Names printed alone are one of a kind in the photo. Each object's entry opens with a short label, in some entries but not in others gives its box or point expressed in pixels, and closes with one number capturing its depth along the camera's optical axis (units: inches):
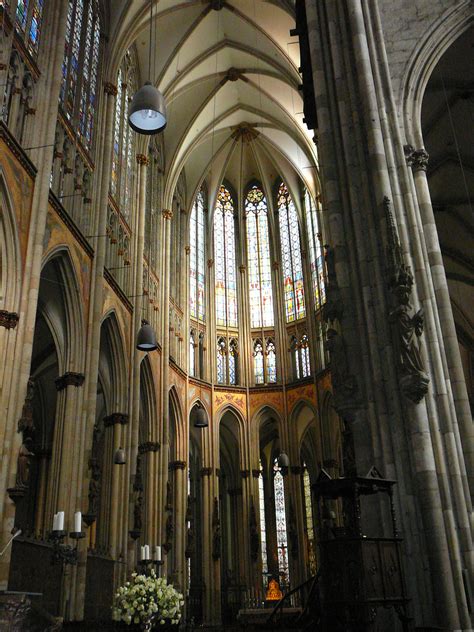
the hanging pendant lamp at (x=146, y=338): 676.7
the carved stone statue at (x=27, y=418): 491.8
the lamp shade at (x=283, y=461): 1033.5
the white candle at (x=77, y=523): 457.1
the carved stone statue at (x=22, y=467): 479.4
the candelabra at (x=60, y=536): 436.7
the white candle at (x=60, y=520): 435.3
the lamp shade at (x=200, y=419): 883.6
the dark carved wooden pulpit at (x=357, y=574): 284.0
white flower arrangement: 460.8
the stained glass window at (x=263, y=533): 1191.6
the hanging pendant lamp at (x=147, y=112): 437.4
